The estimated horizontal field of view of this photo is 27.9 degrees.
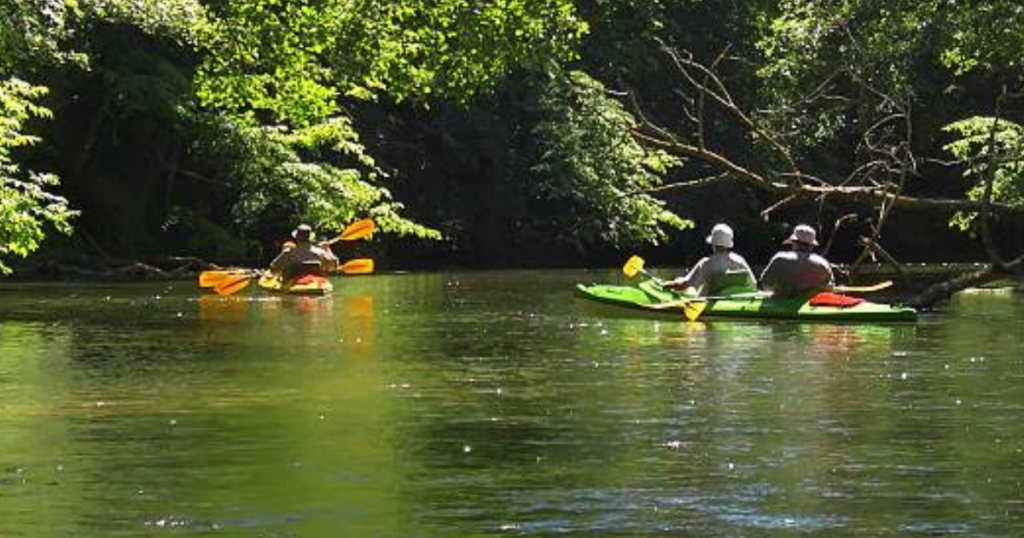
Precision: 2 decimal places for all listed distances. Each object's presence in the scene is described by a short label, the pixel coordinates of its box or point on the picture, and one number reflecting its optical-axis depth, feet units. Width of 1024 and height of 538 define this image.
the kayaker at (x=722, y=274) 76.13
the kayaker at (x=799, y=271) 73.41
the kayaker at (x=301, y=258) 96.32
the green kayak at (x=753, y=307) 71.31
